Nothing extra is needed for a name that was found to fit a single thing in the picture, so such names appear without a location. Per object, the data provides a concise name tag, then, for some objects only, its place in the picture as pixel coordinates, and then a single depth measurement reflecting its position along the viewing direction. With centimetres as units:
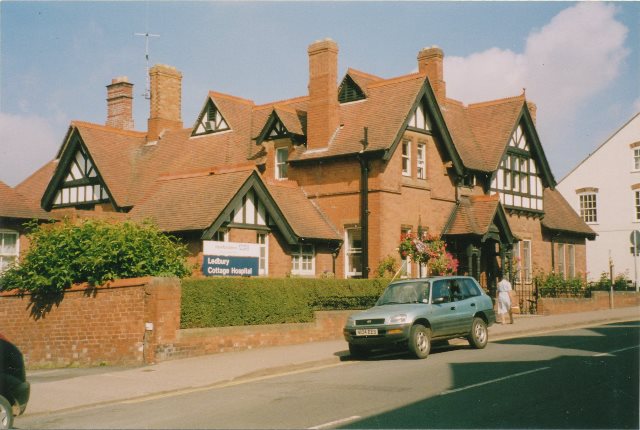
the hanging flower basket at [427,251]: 2688
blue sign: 2009
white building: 4806
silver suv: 1592
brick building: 2539
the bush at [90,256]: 1788
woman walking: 2566
